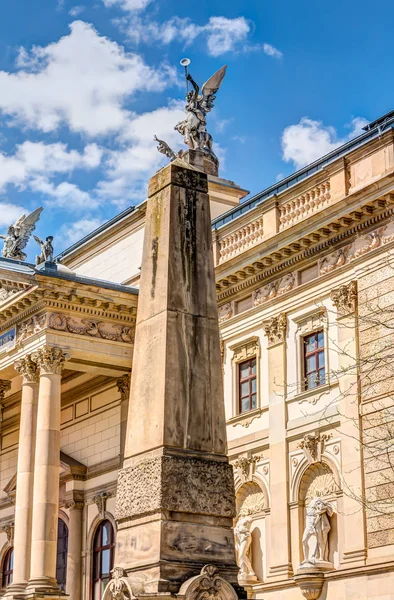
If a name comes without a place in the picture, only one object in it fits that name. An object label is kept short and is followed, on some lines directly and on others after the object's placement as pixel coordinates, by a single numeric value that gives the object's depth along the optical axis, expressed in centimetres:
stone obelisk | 1264
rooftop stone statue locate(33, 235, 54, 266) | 3231
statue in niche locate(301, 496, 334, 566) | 2670
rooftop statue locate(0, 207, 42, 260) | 3961
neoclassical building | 2630
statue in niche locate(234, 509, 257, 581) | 2867
